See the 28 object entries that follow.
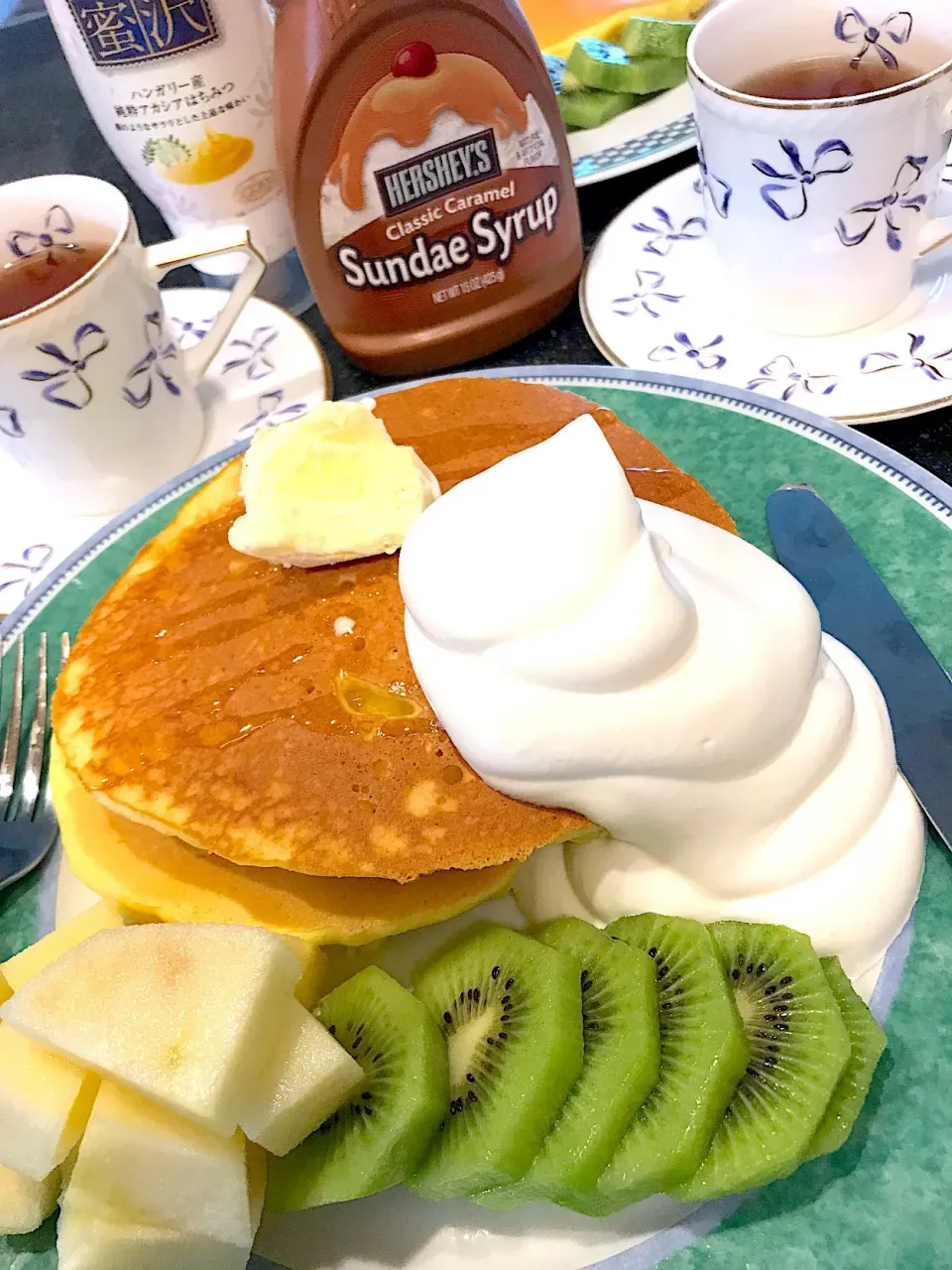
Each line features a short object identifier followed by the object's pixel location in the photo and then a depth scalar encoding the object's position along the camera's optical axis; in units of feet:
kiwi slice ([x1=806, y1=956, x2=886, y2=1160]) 0.65
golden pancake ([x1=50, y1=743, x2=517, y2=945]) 0.76
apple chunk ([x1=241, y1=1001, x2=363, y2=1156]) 0.65
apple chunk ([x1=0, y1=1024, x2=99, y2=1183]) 0.65
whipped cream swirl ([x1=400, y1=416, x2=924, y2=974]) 0.66
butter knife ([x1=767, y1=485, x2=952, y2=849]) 0.79
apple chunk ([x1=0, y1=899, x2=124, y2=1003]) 0.76
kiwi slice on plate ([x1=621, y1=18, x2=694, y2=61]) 1.44
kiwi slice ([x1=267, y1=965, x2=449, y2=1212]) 0.67
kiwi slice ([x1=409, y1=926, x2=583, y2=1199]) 0.66
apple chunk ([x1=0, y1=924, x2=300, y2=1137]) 0.62
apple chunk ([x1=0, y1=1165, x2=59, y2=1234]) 0.68
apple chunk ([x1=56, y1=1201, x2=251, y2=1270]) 0.63
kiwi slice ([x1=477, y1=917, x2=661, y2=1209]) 0.64
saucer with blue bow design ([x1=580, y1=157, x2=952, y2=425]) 1.05
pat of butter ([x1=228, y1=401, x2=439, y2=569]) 0.83
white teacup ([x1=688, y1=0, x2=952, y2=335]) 0.98
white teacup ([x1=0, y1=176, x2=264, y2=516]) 1.05
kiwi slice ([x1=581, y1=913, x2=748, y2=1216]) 0.64
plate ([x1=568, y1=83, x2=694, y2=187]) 1.38
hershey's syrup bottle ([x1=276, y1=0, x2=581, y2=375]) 1.02
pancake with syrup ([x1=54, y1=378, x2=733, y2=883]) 0.72
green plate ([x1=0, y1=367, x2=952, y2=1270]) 0.65
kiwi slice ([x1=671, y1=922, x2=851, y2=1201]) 0.64
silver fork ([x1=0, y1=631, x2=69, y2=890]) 0.90
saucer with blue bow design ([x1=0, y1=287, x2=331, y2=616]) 1.18
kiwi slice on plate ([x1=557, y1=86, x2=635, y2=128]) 1.46
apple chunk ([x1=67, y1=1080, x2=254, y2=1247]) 0.63
